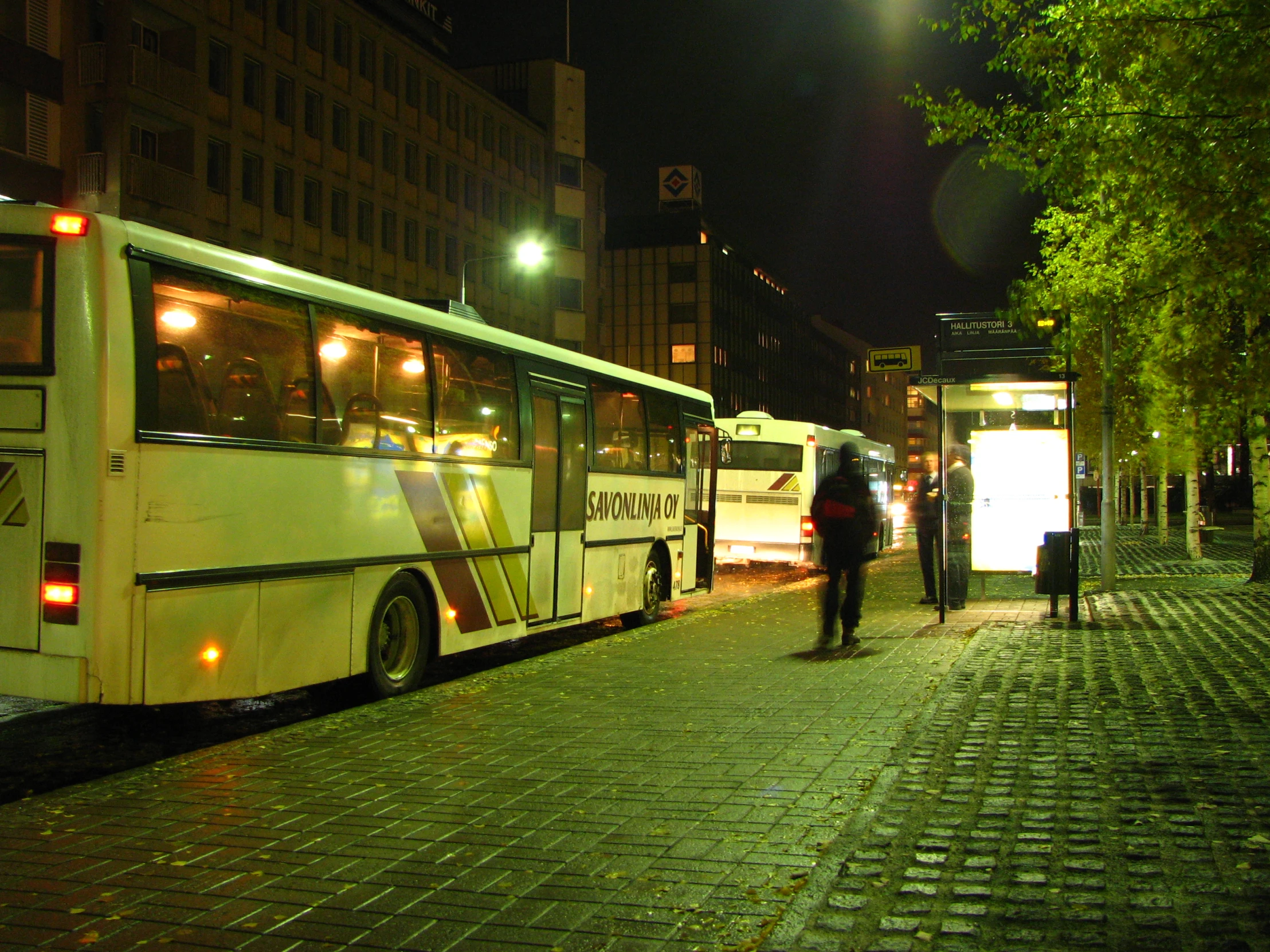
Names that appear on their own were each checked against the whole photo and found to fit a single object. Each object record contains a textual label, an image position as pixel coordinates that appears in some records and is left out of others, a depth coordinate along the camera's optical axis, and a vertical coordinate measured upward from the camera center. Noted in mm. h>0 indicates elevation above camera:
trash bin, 14023 -762
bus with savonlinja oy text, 7059 +133
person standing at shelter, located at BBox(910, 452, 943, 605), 15977 -160
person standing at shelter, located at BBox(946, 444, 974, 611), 15453 -306
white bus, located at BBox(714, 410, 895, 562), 25953 +144
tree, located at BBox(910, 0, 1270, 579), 9453 +2996
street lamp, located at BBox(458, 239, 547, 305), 27922 +5603
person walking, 12578 -403
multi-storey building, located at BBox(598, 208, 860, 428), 98000 +15662
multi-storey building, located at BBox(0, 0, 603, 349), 33094 +12161
